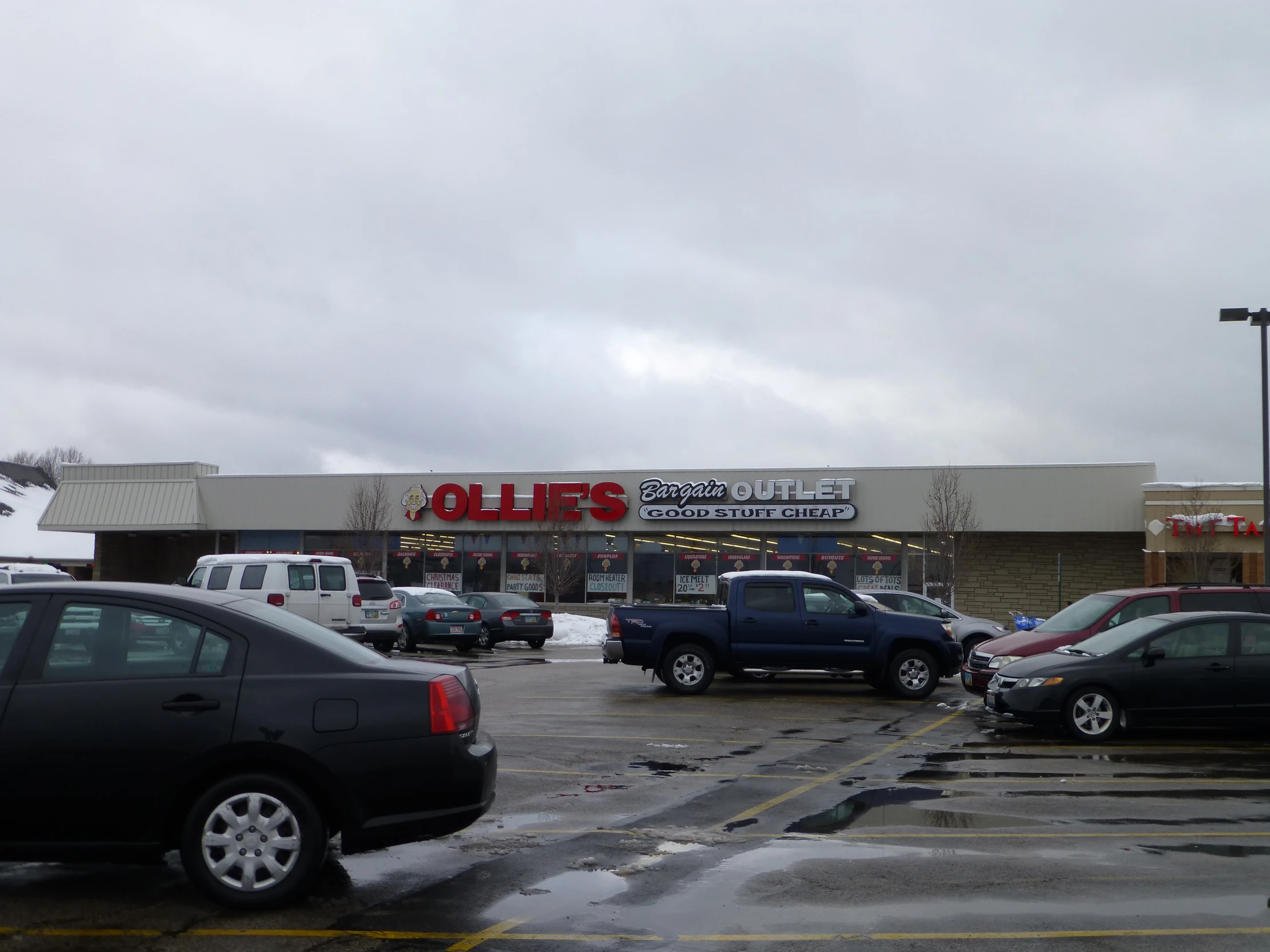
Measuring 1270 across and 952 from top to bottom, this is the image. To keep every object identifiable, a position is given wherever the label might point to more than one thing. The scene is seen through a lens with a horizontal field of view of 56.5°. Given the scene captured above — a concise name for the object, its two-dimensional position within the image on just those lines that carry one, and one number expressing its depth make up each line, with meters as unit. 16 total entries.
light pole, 22.11
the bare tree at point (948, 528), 37.41
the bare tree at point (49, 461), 104.62
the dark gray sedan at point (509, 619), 29.42
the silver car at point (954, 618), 23.23
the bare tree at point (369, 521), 42.84
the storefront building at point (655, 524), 37.97
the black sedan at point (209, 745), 5.80
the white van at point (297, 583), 21.03
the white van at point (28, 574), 20.52
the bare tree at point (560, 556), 41.28
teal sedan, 28.22
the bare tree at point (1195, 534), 34.41
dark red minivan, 15.20
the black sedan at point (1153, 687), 12.75
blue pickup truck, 17.56
